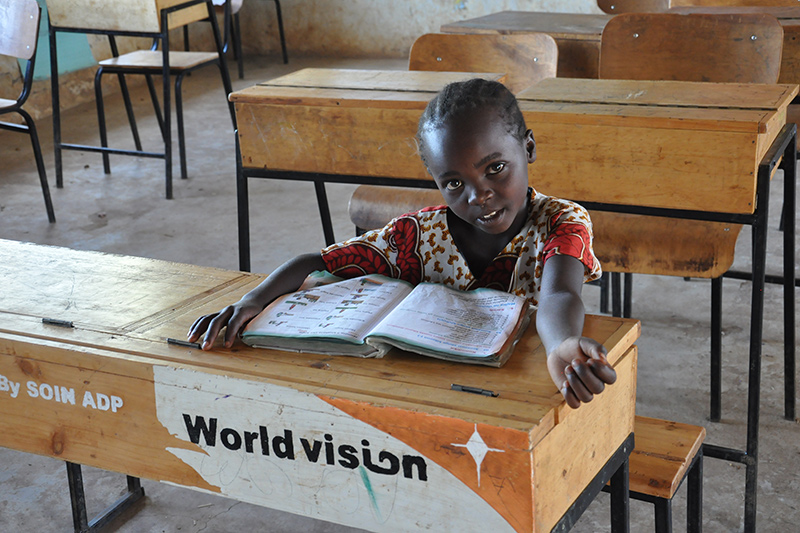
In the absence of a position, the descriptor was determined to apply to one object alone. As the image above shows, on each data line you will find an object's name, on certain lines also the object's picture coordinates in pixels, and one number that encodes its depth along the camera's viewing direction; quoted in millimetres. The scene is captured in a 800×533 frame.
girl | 1288
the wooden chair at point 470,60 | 2611
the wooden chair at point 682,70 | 2109
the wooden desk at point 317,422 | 1002
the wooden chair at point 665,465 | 1409
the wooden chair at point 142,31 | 4078
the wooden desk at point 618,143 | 1786
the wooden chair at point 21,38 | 3734
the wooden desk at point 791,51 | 2912
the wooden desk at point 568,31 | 3248
